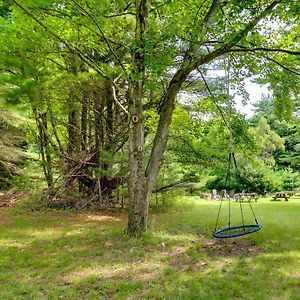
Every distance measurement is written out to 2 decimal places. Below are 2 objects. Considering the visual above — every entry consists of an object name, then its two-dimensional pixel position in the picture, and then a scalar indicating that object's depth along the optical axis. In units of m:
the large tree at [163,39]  5.14
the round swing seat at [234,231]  5.21
